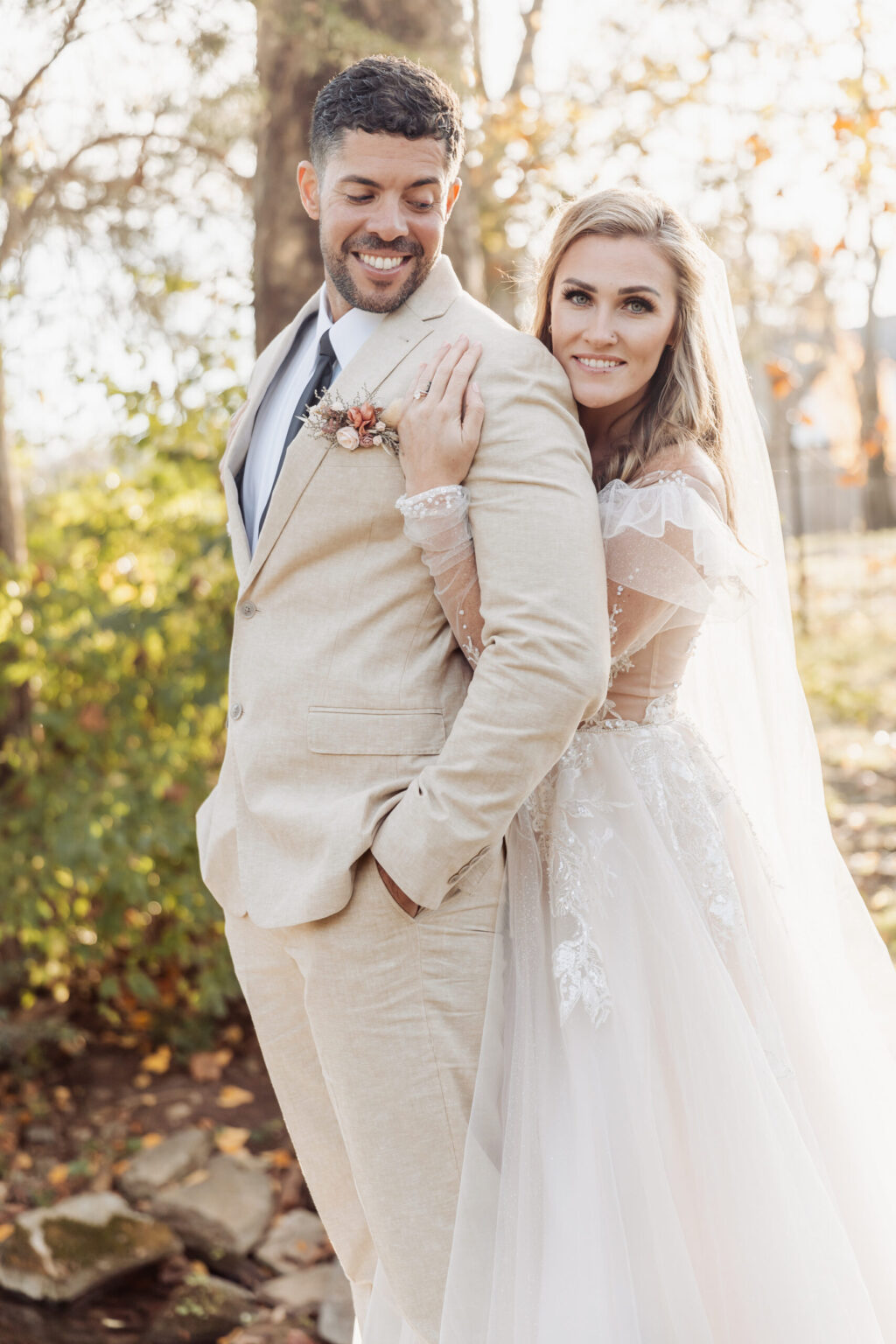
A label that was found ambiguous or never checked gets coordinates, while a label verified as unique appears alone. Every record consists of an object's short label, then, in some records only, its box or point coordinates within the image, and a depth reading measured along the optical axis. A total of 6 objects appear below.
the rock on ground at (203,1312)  3.07
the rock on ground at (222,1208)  3.44
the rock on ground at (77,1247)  3.21
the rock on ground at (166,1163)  3.66
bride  1.87
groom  1.84
